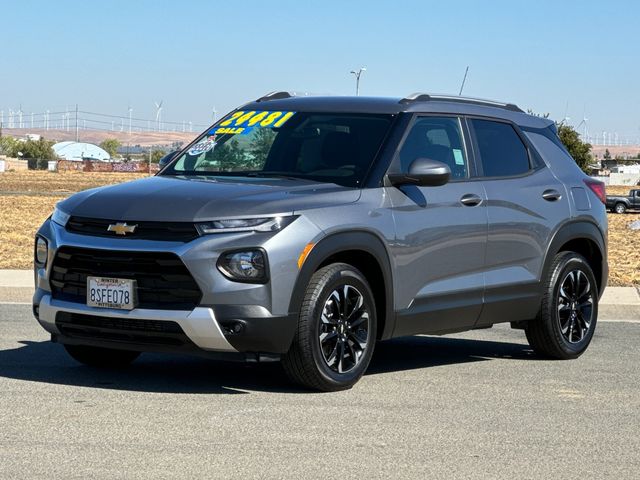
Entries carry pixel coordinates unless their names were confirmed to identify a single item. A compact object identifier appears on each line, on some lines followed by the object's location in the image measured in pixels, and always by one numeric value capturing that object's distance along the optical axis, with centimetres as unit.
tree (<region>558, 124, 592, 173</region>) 10928
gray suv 747
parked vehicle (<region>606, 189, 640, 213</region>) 5778
